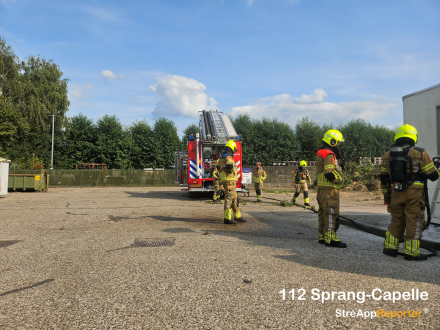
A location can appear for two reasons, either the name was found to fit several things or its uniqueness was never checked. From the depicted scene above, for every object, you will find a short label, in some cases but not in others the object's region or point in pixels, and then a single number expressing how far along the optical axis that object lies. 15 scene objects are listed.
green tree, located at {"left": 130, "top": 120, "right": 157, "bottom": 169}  40.84
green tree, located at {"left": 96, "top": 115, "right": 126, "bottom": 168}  39.41
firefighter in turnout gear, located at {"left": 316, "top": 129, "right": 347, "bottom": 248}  5.42
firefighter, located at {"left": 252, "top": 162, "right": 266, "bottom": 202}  14.12
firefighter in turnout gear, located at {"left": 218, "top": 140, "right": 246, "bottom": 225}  7.64
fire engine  14.73
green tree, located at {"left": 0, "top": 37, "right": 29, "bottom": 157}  29.64
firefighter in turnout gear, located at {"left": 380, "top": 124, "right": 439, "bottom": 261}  4.56
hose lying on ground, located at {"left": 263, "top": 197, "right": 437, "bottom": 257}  4.86
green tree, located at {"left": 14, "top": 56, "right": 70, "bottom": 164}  36.41
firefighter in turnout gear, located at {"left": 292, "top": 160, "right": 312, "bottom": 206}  12.34
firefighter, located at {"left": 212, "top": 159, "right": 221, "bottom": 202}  13.62
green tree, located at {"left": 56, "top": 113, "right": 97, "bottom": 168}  39.50
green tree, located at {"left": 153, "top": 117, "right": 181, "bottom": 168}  41.31
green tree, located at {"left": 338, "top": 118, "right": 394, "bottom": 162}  47.56
